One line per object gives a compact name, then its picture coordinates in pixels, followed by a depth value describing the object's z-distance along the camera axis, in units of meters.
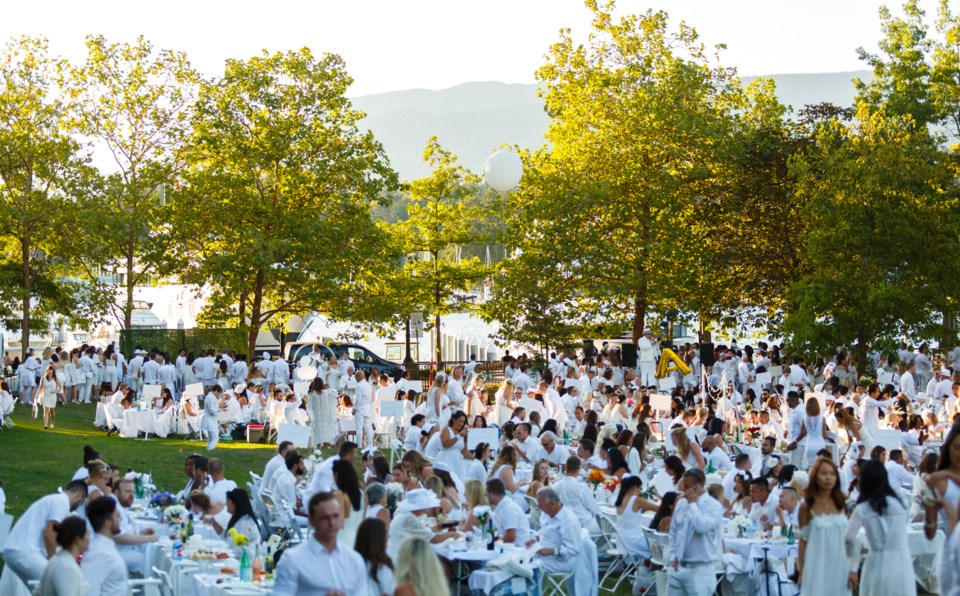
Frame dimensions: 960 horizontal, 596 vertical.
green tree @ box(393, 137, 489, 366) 41.72
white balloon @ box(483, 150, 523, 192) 24.34
